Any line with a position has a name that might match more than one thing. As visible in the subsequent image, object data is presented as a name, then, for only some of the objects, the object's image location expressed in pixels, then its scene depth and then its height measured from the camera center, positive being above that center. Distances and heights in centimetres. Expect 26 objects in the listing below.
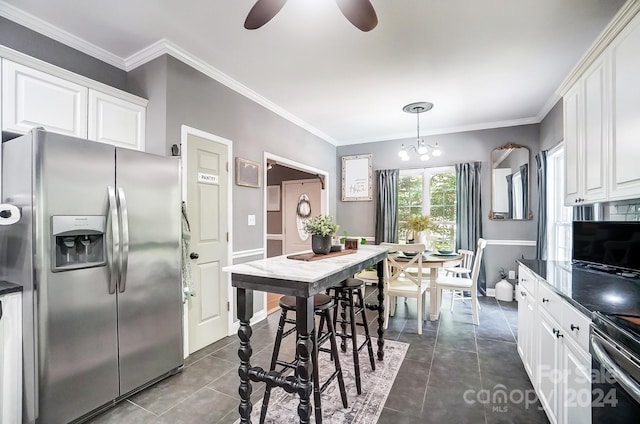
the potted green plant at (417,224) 404 -17
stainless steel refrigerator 168 -37
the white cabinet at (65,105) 194 +82
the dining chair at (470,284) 346 -89
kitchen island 145 -41
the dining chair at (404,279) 327 -82
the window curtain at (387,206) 541 +11
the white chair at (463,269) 409 -82
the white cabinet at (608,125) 165 +58
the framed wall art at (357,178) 574 +67
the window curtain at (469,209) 478 +5
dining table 353 -80
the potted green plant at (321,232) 205 -14
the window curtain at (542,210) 407 +3
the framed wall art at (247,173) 337 +47
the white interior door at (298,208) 623 +8
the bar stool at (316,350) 163 -85
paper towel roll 164 -2
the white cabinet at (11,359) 164 -85
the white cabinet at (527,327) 211 -92
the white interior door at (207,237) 280 -26
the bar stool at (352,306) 213 -78
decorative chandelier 397 +147
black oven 92 -54
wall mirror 456 +48
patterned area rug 189 -135
